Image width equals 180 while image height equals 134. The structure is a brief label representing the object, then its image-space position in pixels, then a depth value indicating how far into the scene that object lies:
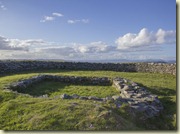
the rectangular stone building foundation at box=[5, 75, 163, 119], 6.01
